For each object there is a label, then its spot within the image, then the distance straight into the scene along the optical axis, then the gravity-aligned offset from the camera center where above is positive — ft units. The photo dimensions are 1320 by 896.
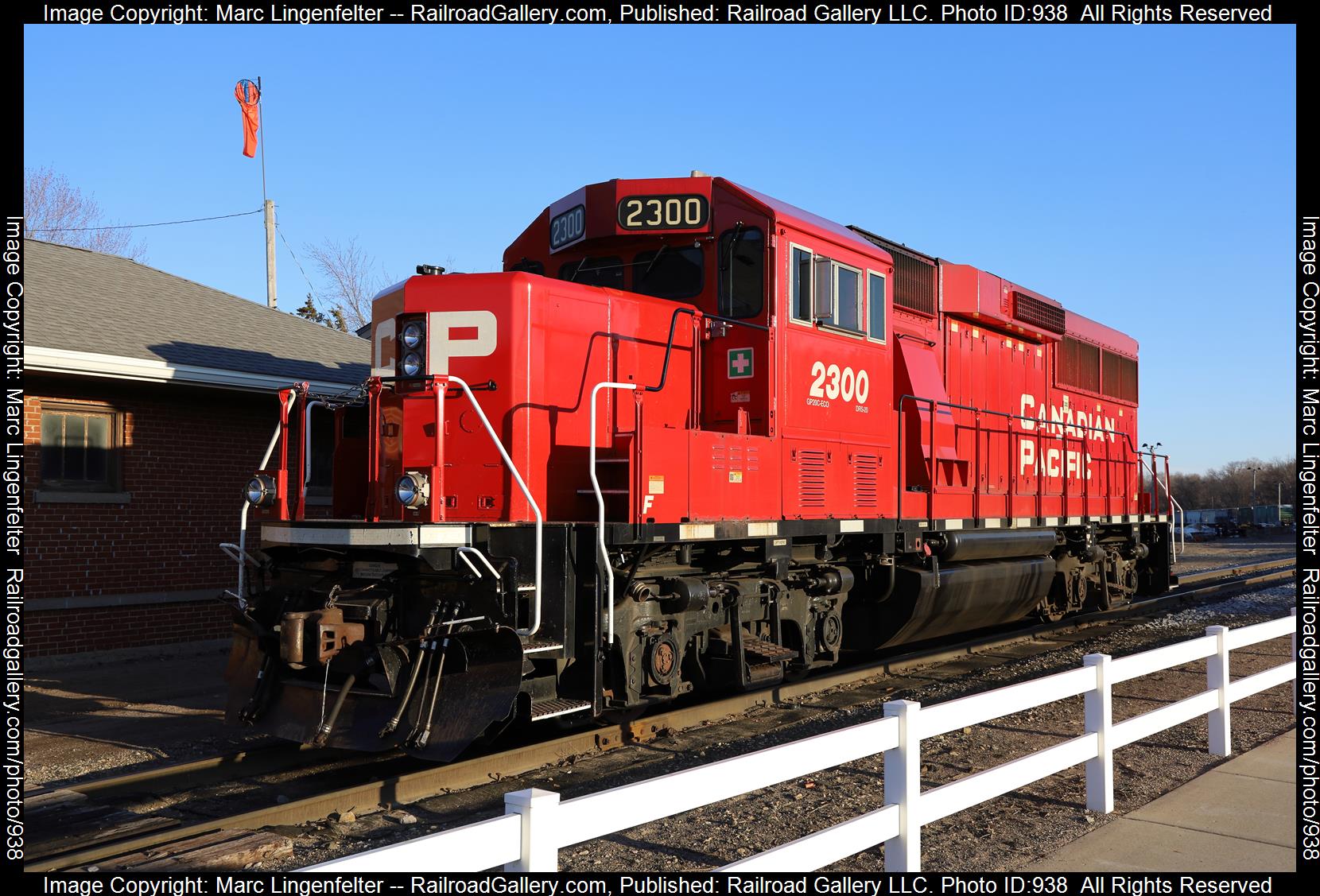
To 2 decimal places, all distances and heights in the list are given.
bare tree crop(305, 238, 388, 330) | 120.57 +20.75
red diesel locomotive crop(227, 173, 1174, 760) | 20.31 -0.07
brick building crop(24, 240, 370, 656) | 33.71 +1.02
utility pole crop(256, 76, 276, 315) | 70.69 +16.94
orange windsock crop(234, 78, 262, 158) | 73.82 +27.27
